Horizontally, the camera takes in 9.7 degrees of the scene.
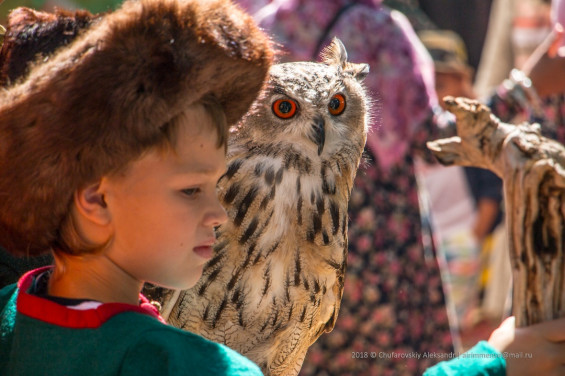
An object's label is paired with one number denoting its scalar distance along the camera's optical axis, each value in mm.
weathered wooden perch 3199
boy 2949
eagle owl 3354
